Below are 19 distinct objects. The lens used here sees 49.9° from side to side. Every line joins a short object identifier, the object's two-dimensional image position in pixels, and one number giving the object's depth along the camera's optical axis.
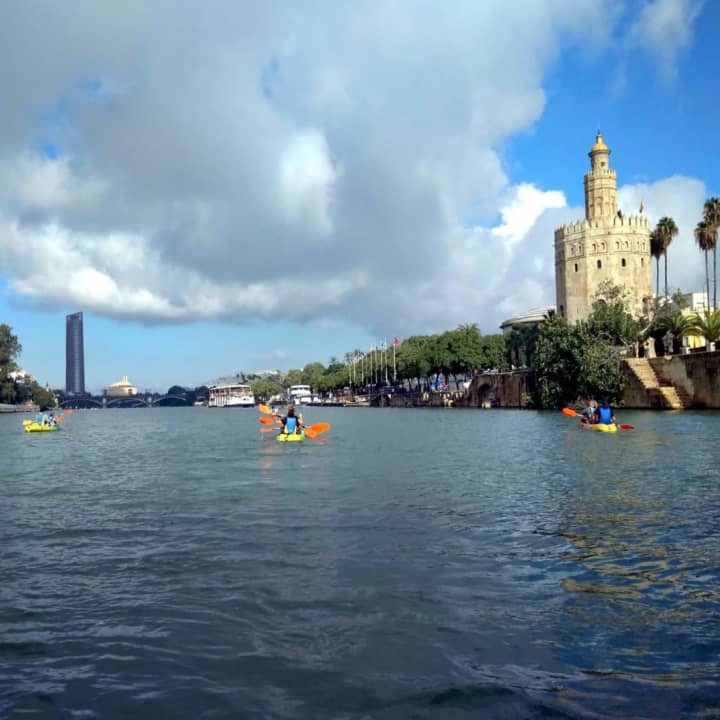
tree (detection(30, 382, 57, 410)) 186.88
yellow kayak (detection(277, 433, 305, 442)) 35.66
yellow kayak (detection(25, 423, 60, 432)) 57.57
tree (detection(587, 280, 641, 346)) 64.69
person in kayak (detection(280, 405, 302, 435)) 36.06
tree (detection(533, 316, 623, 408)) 62.34
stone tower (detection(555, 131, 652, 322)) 88.31
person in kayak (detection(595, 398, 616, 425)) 35.43
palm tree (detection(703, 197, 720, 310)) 60.97
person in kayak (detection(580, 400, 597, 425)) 37.34
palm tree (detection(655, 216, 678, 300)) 78.56
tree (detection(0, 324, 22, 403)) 141.25
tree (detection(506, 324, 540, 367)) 103.50
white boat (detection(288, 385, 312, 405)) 194.39
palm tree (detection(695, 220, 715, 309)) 61.78
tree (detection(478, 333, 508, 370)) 107.12
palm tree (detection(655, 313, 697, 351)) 60.91
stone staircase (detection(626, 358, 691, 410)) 56.94
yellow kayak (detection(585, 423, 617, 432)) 34.97
